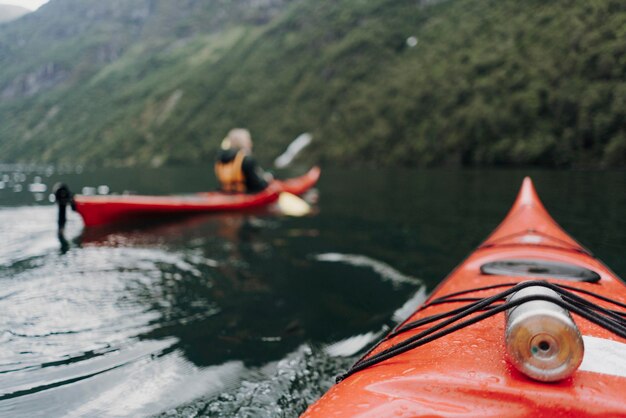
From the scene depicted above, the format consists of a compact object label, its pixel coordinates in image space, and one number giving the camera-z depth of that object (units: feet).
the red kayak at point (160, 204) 25.08
